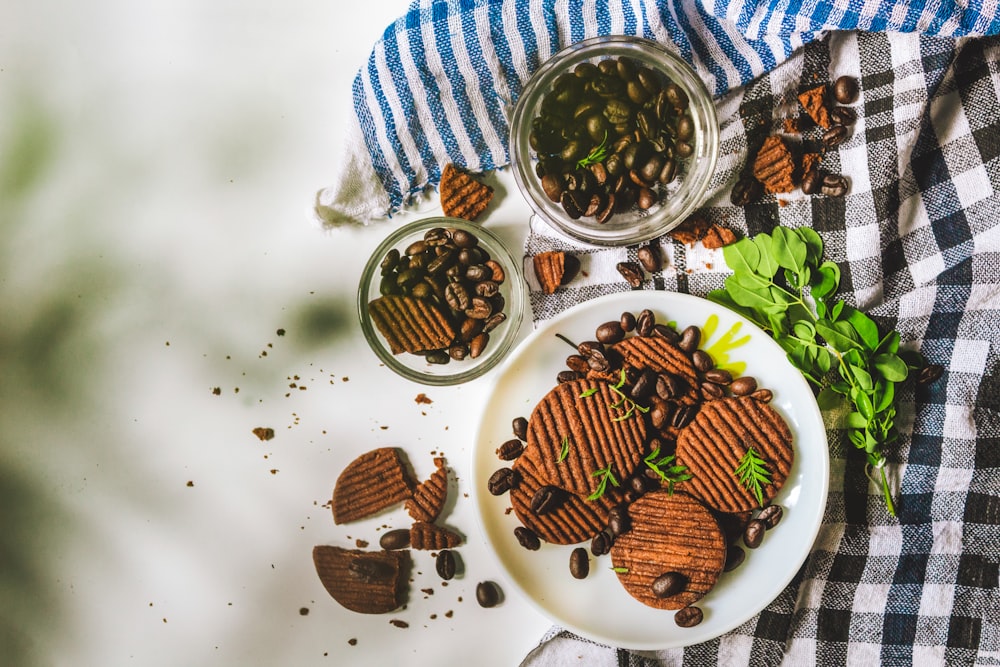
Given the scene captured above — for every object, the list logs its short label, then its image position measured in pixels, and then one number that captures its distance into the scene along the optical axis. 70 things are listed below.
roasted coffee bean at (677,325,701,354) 0.71
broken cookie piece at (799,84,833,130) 0.72
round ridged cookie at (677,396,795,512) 0.71
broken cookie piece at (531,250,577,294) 0.73
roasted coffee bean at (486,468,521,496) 0.72
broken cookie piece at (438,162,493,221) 0.73
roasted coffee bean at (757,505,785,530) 0.72
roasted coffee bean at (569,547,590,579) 0.73
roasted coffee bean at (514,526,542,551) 0.72
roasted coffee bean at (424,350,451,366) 0.71
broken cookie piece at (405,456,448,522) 0.74
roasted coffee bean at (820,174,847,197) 0.72
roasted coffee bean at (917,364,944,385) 0.72
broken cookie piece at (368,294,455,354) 0.71
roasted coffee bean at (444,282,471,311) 0.71
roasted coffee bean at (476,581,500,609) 0.74
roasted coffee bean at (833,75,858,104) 0.71
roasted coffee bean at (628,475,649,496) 0.72
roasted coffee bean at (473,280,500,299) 0.71
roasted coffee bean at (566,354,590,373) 0.72
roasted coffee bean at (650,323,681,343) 0.71
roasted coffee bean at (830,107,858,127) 0.72
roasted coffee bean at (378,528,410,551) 0.74
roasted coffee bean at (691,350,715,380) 0.71
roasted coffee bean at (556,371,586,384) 0.72
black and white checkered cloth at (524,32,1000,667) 0.71
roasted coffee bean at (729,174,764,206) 0.72
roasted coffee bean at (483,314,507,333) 0.71
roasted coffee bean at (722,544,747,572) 0.72
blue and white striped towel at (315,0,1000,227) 0.70
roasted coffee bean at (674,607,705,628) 0.72
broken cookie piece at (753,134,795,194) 0.71
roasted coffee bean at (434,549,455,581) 0.74
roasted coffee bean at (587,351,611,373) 0.71
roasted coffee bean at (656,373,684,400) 0.71
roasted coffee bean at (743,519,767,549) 0.72
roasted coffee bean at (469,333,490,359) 0.71
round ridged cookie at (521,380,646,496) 0.72
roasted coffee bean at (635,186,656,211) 0.70
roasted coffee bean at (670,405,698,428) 0.72
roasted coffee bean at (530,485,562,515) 0.72
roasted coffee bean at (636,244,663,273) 0.72
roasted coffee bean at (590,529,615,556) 0.72
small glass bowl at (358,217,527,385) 0.71
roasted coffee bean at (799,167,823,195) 0.72
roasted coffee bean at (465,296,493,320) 0.71
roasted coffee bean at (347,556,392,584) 0.74
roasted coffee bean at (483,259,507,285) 0.71
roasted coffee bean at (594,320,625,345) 0.71
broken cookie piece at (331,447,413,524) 0.74
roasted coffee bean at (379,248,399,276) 0.72
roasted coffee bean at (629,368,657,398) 0.71
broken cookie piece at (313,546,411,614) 0.74
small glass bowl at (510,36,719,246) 0.69
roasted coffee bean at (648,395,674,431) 0.71
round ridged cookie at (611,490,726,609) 0.71
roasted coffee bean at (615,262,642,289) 0.73
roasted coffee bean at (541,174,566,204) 0.70
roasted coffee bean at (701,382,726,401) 0.72
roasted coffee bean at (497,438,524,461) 0.73
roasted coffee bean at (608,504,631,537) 0.72
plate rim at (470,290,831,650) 0.70
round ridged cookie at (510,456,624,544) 0.72
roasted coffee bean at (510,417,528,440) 0.72
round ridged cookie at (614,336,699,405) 0.71
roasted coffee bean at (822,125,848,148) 0.72
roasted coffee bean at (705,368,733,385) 0.71
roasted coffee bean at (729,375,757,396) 0.71
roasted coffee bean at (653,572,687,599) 0.71
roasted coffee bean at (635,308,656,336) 0.71
